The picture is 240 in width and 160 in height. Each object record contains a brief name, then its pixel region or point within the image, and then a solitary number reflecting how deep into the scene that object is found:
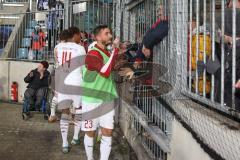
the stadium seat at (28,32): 11.62
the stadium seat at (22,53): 11.42
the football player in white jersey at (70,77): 6.90
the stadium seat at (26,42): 11.36
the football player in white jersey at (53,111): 8.78
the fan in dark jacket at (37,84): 9.34
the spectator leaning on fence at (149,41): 4.99
